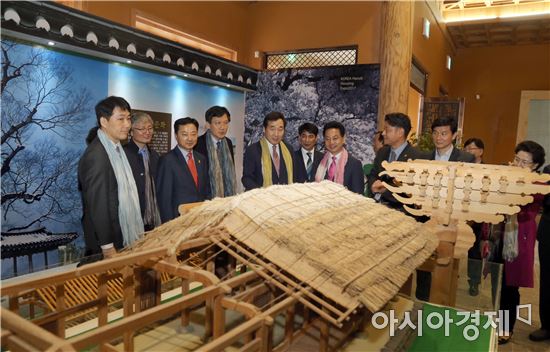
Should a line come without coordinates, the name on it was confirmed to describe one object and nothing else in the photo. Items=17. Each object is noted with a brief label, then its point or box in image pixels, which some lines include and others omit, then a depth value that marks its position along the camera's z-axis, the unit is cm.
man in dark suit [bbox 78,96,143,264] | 255
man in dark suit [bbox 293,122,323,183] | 435
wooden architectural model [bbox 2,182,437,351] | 140
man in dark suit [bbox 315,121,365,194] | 396
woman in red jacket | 345
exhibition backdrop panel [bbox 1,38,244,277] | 377
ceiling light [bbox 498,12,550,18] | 880
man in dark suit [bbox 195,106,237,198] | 387
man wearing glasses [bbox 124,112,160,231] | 341
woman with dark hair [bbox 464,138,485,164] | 527
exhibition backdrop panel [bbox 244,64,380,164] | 648
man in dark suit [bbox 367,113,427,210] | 352
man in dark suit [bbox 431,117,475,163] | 349
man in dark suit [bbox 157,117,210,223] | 337
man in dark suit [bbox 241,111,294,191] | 392
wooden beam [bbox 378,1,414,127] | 617
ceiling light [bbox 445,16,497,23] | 932
